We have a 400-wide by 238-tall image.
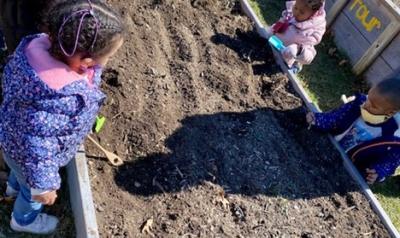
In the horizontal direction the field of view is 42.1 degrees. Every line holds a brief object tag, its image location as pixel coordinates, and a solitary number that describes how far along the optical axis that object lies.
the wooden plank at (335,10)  5.83
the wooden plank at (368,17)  5.37
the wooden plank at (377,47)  5.23
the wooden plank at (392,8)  5.18
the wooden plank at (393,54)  5.25
